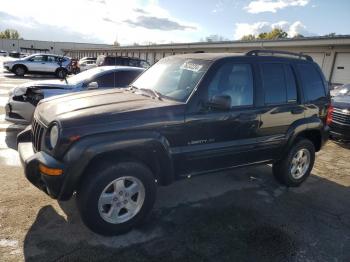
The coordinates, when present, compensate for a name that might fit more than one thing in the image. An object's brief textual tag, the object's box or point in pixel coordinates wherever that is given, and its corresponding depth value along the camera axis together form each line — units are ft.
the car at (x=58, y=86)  23.16
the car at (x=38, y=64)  73.87
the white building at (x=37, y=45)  349.20
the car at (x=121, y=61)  53.42
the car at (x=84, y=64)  79.33
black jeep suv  11.02
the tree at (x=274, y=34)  236.63
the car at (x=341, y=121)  27.09
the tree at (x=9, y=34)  503.73
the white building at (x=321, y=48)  59.72
